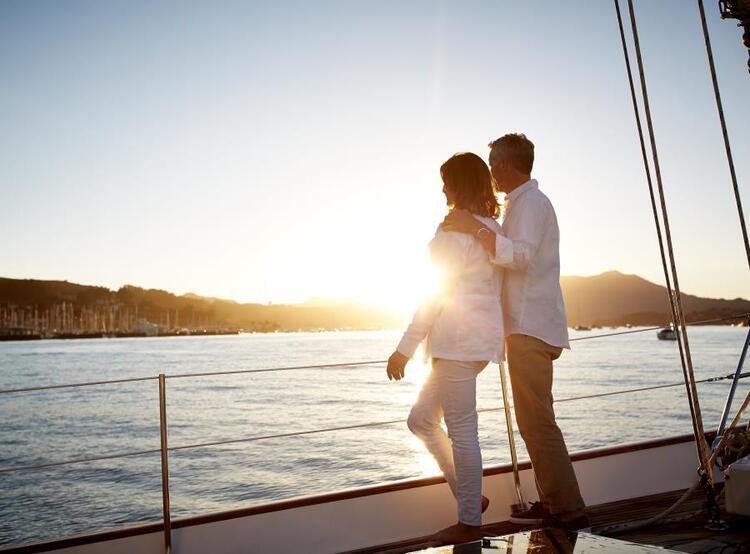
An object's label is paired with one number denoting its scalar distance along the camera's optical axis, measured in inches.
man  80.6
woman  75.7
